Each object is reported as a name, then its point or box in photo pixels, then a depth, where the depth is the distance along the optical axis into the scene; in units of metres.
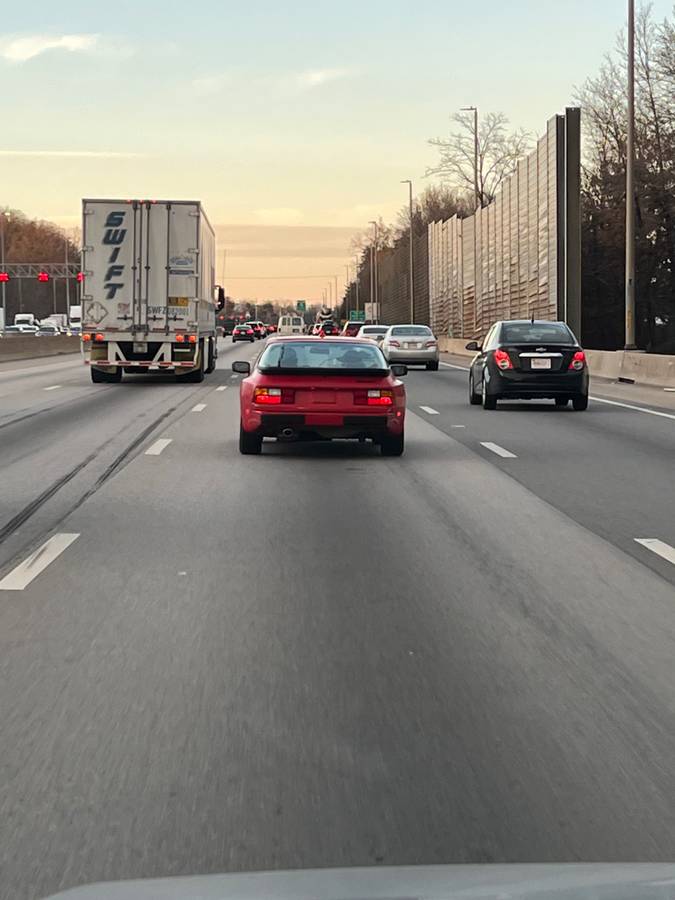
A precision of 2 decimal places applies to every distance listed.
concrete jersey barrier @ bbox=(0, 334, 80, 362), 56.59
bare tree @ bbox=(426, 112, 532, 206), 110.12
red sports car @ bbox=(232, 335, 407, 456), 15.69
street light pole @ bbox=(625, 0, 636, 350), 37.53
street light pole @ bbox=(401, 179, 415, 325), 103.62
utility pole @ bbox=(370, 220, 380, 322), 154.57
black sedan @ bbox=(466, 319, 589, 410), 24.30
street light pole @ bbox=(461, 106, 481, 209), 88.56
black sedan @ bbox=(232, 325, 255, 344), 110.44
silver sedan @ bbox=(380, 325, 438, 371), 45.38
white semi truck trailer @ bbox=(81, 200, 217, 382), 31.77
